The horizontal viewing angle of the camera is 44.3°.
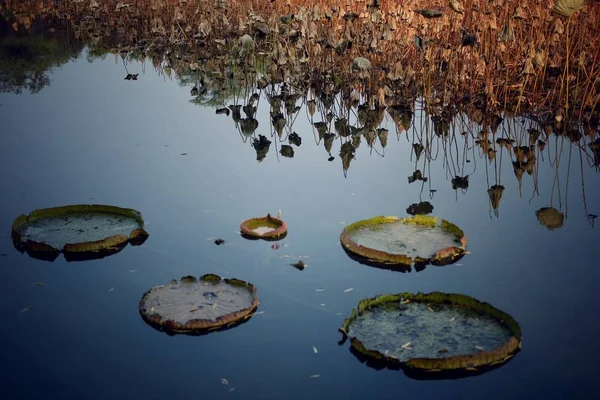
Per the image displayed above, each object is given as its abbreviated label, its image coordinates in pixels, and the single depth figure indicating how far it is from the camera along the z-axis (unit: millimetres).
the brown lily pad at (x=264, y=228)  4113
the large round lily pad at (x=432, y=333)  2844
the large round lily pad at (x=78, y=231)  3902
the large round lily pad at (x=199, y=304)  3115
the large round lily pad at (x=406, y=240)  3818
